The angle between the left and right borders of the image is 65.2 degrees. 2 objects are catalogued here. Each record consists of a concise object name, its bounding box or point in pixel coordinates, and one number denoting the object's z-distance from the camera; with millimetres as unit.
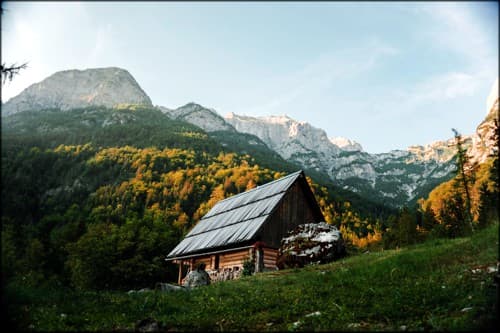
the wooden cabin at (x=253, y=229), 28844
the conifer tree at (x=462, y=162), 30641
